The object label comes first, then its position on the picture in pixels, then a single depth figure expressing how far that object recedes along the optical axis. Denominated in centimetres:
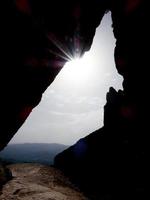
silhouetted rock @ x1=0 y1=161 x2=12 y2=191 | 1325
